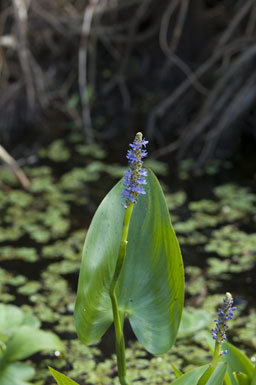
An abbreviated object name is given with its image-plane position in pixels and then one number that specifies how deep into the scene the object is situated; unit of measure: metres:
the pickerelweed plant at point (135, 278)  2.65
